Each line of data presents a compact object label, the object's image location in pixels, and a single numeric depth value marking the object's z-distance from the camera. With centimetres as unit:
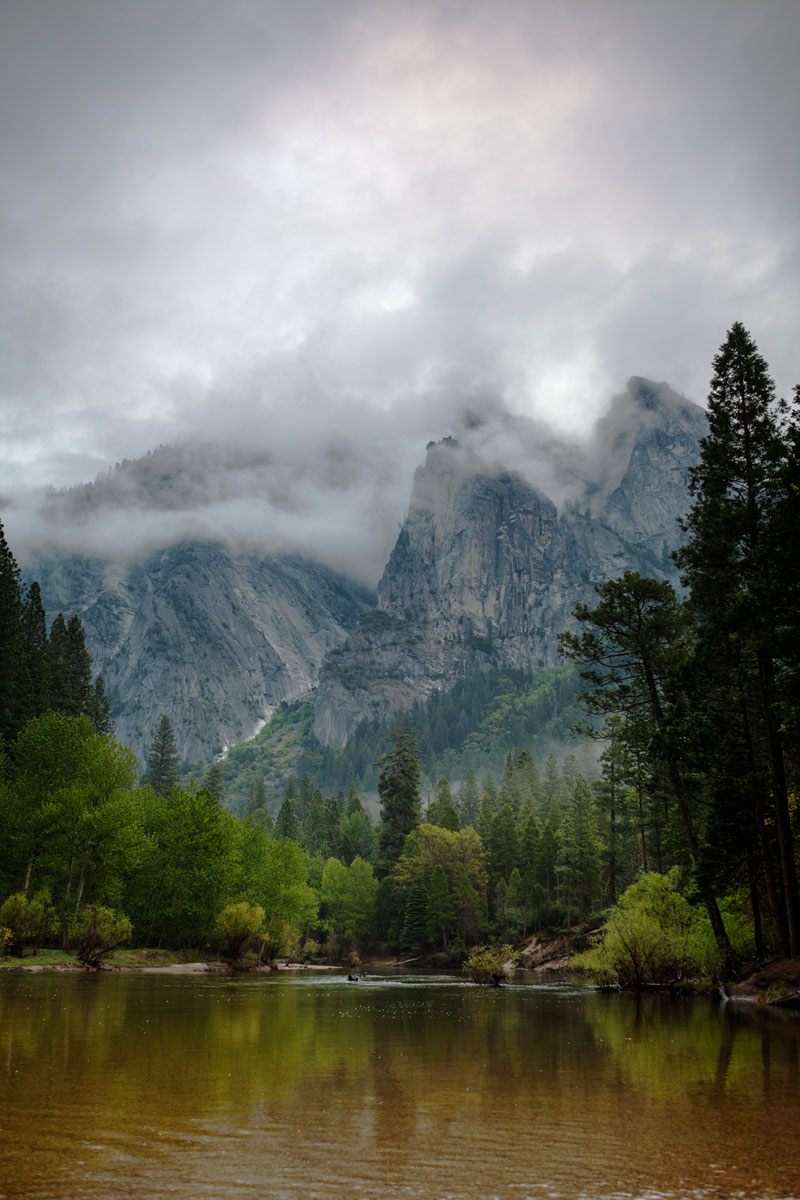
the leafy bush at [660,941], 3356
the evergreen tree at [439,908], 9256
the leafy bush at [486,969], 4854
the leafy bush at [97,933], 4875
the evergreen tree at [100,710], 8794
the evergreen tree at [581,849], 8519
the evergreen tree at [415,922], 9475
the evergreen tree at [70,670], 7850
